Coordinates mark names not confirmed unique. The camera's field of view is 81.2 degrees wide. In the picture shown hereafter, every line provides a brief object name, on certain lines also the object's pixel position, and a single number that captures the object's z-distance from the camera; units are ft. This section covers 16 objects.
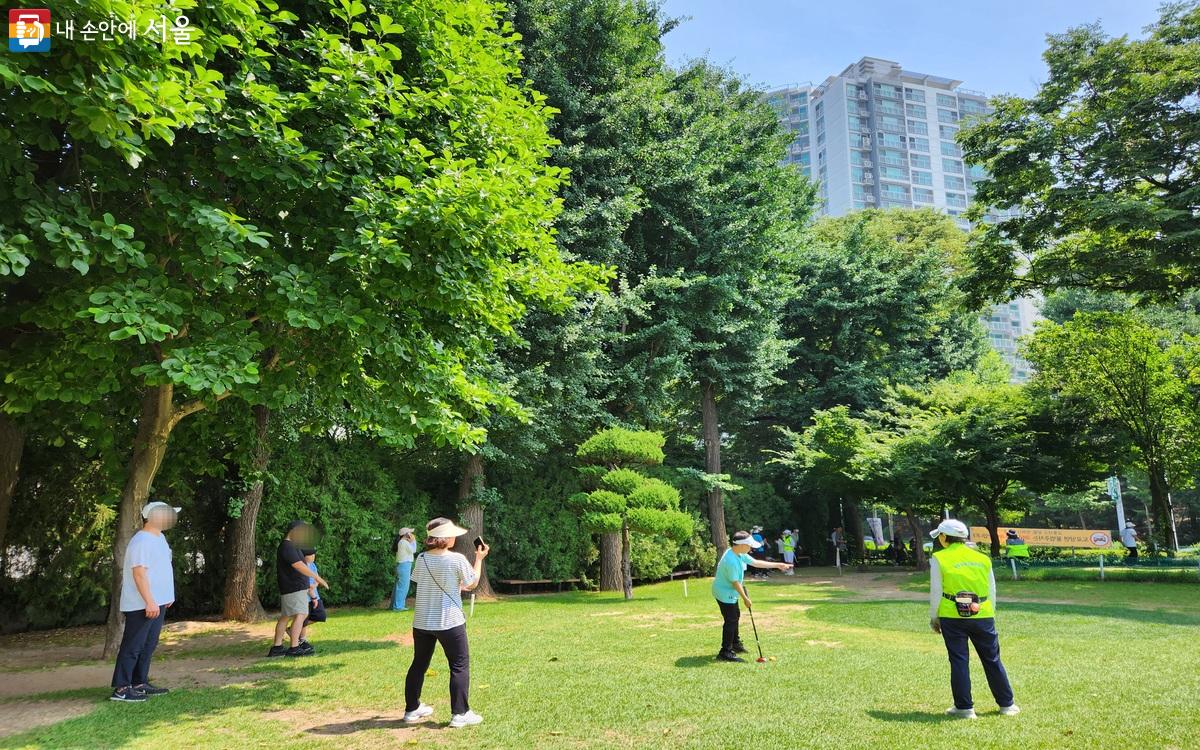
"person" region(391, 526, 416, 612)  42.39
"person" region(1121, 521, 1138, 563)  76.23
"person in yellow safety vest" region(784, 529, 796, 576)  76.87
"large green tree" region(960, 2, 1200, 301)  51.85
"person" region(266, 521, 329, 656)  27.99
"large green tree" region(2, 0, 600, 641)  18.56
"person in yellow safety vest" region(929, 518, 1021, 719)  18.01
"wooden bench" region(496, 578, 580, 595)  58.29
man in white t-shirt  20.66
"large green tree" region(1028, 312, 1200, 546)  64.59
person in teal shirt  26.45
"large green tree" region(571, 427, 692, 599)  49.34
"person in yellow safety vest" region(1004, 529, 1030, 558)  67.21
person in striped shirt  17.93
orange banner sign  84.79
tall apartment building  348.18
